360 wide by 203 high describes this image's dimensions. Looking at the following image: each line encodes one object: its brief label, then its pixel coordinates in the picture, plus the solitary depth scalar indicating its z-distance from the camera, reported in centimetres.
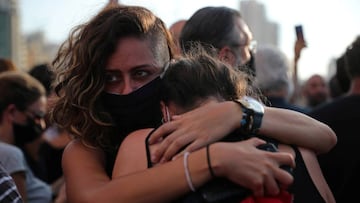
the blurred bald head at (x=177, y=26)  415
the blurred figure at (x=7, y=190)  204
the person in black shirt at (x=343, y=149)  309
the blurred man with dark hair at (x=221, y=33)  343
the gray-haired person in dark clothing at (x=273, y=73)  450
